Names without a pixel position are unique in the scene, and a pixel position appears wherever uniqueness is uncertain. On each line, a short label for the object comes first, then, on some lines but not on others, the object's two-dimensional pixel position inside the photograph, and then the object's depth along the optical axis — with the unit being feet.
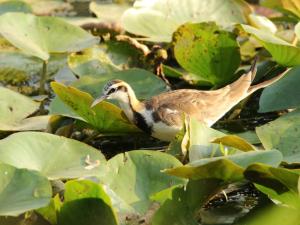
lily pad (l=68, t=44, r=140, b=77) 34.99
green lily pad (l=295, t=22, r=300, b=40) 30.07
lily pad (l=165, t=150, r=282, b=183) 20.51
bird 30.60
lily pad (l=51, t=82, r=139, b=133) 27.50
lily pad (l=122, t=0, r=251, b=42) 36.60
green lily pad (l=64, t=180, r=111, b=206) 20.42
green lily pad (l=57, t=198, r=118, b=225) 20.65
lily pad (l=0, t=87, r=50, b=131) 29.86
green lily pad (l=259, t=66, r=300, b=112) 29.68
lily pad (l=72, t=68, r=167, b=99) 32.30
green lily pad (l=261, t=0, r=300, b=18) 35.68
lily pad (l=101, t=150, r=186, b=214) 22.58
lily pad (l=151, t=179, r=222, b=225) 21.24
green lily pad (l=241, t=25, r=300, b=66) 28.60
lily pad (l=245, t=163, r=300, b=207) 20.89
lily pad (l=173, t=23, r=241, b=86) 32.27
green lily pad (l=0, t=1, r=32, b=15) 40.88
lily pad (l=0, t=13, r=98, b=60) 33.12
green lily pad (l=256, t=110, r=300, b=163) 25.64
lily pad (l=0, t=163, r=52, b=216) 19.89
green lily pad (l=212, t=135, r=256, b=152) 23.63
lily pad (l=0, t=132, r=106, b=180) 23.02
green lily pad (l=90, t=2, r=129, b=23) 41.75
